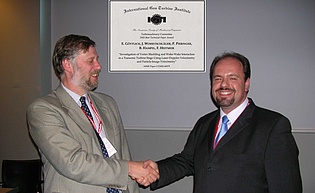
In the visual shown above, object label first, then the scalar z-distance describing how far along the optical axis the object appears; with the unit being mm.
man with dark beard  2447
